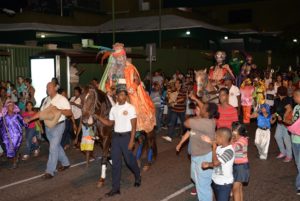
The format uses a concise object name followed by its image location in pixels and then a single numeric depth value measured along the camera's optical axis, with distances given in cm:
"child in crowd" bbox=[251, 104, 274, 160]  958
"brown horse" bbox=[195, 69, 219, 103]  902
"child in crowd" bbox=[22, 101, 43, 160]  1071
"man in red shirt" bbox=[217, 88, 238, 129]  726
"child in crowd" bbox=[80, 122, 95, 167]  826
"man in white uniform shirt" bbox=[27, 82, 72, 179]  837
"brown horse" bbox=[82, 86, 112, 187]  775
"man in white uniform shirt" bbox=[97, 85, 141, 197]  709
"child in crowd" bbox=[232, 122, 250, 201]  592
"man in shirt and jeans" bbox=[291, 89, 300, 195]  730
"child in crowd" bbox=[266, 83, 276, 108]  1279
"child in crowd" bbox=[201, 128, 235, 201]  527
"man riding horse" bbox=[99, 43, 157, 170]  865
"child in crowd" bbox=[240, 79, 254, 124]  1323
